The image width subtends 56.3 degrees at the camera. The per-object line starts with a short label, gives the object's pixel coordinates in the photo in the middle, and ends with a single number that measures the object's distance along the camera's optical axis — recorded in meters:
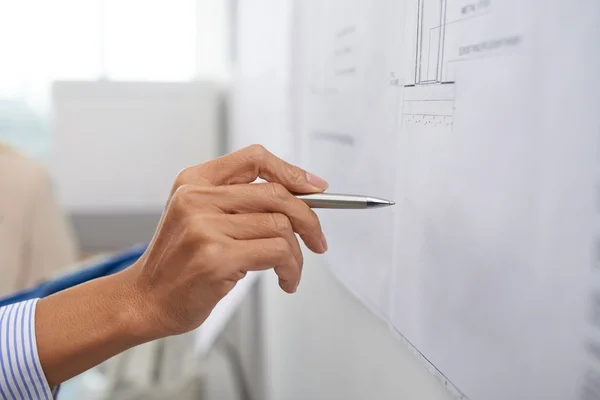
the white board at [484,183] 0.28
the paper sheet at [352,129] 0.54
